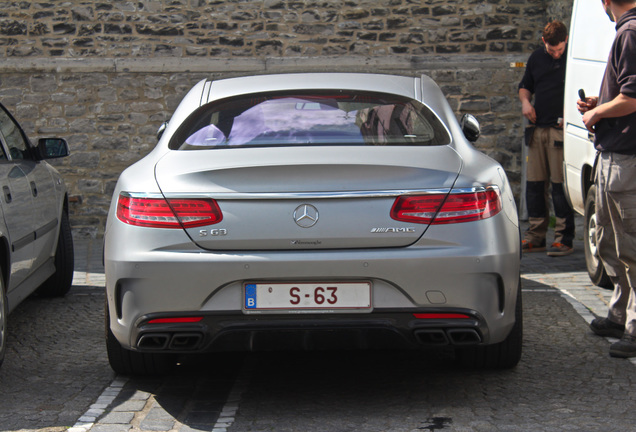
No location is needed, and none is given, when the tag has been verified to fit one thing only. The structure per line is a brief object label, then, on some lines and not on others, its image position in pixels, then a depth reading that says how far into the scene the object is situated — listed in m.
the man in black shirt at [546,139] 9.45
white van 7.18
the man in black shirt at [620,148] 5.06
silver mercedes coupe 4.03
